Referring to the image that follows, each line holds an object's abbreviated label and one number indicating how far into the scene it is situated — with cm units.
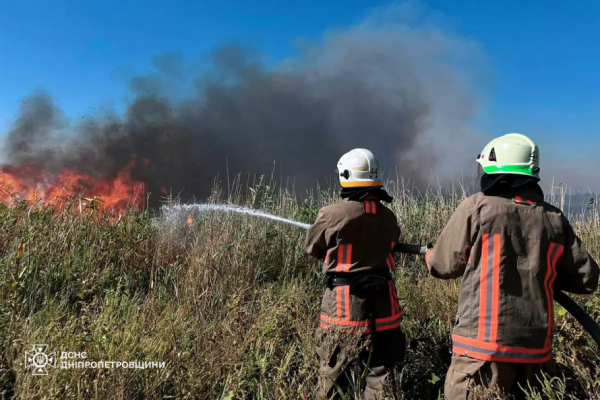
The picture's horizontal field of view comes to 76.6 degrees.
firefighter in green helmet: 212
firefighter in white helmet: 286
